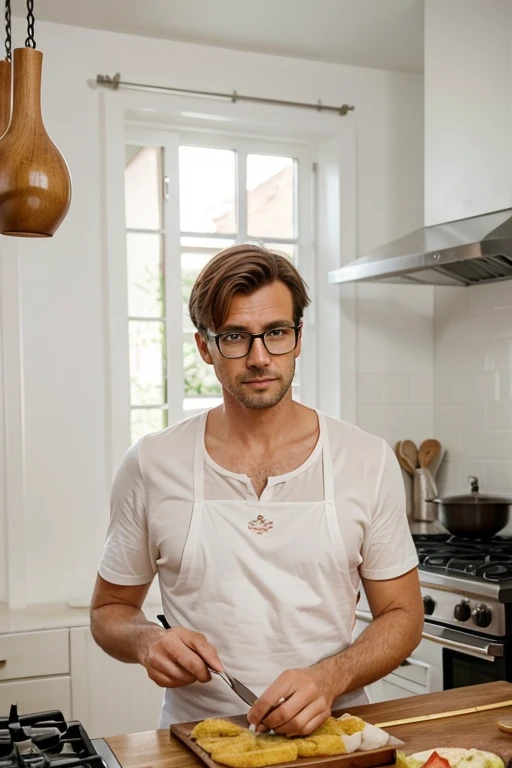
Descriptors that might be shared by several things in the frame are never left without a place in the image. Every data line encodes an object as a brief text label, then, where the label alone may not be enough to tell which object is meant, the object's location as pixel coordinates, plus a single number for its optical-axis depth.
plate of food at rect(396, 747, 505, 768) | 1.35
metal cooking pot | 3.39
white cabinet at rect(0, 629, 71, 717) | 3.07
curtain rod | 3.52
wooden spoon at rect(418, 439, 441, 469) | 4.04
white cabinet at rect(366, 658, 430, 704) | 3.02
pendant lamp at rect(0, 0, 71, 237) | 1.46
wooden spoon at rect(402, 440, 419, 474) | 4.04
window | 3.80
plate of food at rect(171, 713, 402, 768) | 1.41
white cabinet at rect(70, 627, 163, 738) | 3.13
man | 1.83
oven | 2.74
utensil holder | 3.93
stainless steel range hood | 2.94
